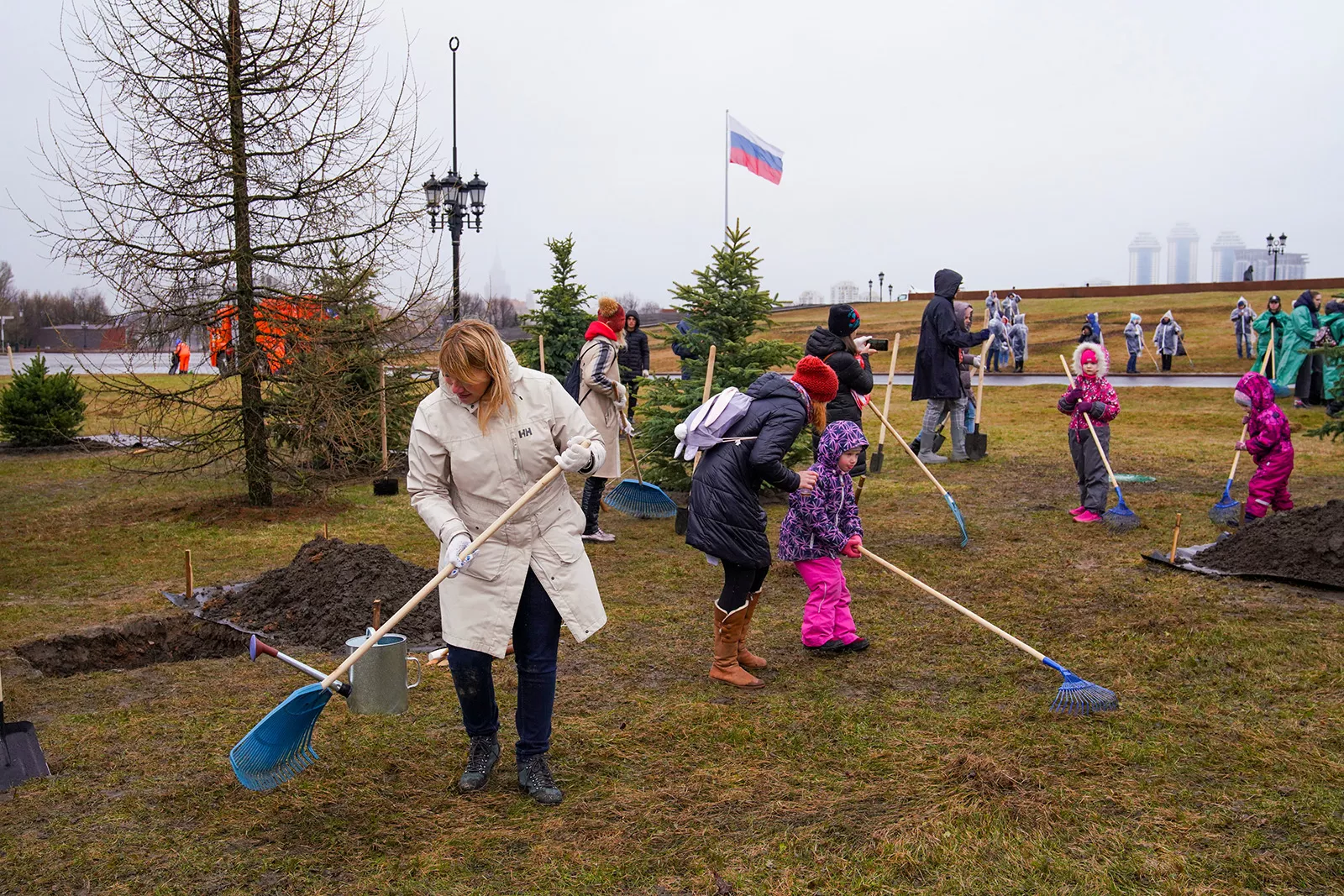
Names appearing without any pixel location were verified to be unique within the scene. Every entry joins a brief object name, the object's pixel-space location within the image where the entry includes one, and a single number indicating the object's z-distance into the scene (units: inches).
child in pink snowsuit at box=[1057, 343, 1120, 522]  376.5
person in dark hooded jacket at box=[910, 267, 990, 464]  505.4
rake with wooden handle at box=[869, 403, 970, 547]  349.7
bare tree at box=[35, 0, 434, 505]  407.8
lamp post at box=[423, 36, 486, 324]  743.1
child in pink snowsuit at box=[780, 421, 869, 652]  234.5
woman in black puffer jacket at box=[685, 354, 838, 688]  220.1
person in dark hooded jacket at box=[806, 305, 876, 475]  280.5
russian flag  772.0
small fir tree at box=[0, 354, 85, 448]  671.1
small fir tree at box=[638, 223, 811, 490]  424.8
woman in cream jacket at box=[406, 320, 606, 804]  160.1
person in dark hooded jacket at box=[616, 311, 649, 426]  632.4
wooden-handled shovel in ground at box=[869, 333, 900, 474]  530.0
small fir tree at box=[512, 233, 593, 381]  672.4
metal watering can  204.7
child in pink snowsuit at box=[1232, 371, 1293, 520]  350.9
